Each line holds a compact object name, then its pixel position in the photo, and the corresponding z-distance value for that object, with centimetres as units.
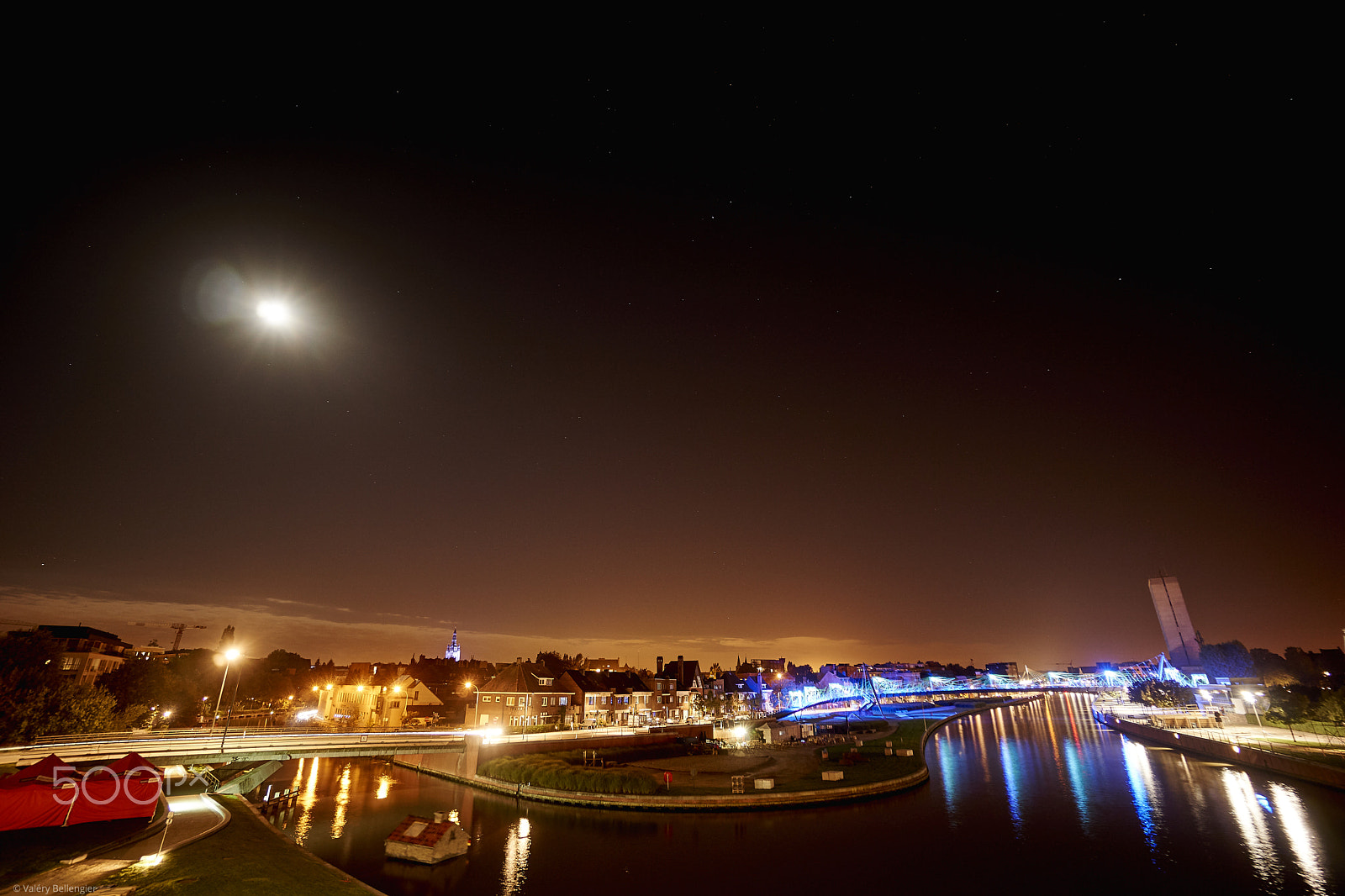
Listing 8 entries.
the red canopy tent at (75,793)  2764
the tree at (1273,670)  14825
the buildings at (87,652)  9579
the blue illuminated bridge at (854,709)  15831
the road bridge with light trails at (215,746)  3747
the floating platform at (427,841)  3484
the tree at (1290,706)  8144
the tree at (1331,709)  7369
